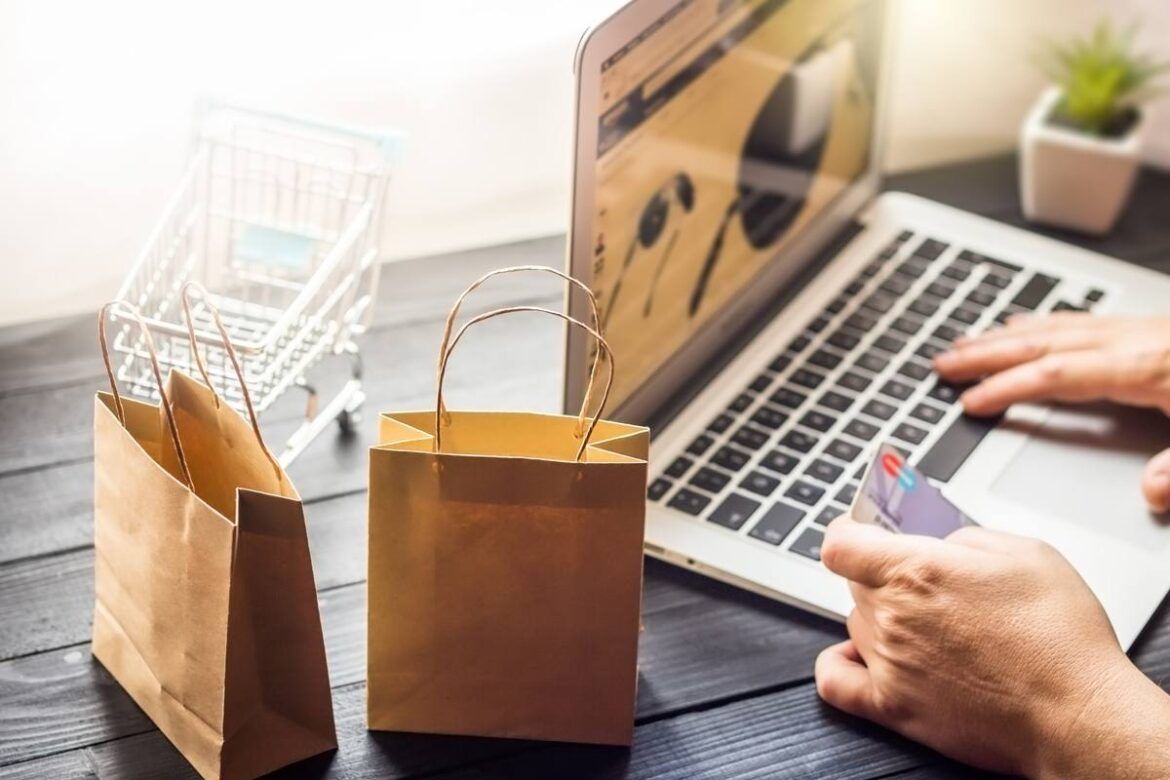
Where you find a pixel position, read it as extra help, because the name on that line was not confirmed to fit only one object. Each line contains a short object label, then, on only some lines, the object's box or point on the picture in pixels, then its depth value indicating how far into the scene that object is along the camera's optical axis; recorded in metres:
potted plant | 1.42
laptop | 0.98
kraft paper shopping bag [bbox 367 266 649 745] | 0.78
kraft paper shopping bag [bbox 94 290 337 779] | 0.76
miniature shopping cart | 1.03
